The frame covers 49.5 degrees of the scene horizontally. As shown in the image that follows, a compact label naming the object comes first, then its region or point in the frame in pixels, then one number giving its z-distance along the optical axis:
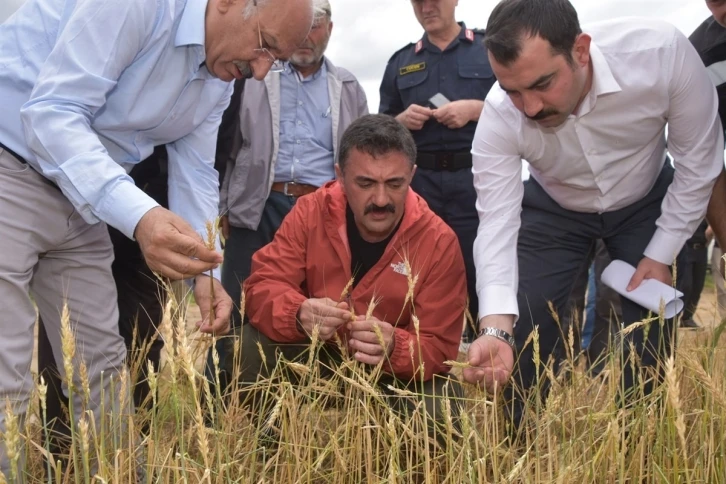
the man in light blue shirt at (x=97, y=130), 2.01
